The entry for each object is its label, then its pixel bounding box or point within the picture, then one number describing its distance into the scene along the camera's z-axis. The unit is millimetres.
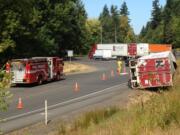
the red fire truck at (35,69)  42500
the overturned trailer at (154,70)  33250
